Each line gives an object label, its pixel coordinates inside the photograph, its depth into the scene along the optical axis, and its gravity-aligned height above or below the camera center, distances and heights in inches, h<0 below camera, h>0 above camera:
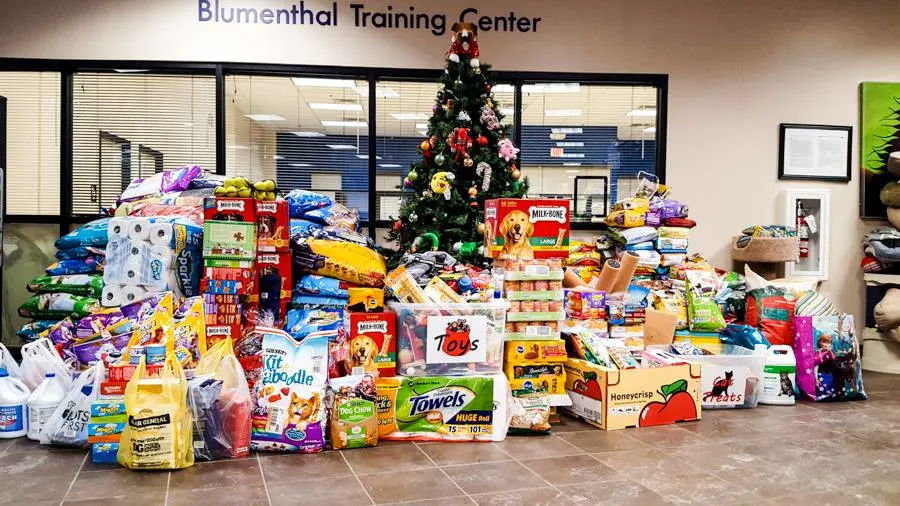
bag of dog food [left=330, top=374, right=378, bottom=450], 135.7 -33.5
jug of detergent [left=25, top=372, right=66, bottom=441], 140.4 -33.6
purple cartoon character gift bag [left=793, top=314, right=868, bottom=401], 182.4 -29.9
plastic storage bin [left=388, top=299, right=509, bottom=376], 146.4 -20.8
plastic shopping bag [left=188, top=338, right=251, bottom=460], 128.4 -33.1
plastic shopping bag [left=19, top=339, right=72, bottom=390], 145.9 -27.0
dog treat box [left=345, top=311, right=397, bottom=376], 144.1 -21.2
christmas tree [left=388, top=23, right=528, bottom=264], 197.6 +21.7
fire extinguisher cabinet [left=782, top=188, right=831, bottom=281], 245.1 +7.3
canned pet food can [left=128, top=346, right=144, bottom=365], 134.6 -22.6
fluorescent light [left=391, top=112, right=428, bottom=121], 239.8 +42.1
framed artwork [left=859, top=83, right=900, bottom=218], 249.6 +36.1
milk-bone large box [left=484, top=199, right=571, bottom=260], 162.2 +2.9
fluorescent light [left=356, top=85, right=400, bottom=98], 238.1 +49.7
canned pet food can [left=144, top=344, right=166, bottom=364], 133.2 -22.2
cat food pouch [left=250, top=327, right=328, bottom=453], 132.3 -31.5
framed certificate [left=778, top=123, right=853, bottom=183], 247.3 +32.5
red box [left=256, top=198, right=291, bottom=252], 161.3 +3.1
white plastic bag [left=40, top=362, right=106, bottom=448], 134.3 -34.5
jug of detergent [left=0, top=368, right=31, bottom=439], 142.2 -35.5
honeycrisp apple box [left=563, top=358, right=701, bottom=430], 152.8 -33.9
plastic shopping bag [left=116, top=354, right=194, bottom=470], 121.0 -32.6
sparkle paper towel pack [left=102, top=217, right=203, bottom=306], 162.7 -5.4
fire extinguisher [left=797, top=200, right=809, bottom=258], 247.4 +4.8
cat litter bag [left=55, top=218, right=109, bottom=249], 185.6 -0.3
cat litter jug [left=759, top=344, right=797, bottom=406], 176.9 -34.2
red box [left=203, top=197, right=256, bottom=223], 156.5 +6.3
